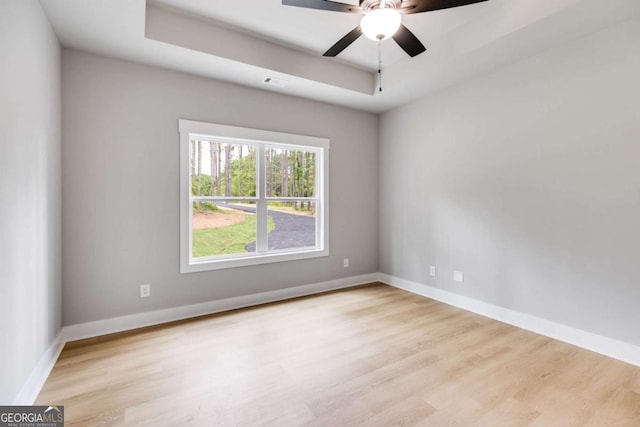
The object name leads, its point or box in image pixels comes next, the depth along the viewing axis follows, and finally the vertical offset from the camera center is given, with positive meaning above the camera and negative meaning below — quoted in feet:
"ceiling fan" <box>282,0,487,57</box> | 6.28 +4.53
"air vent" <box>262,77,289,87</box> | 11.14 +5.13
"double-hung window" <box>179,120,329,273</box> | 11.16 +0.81
